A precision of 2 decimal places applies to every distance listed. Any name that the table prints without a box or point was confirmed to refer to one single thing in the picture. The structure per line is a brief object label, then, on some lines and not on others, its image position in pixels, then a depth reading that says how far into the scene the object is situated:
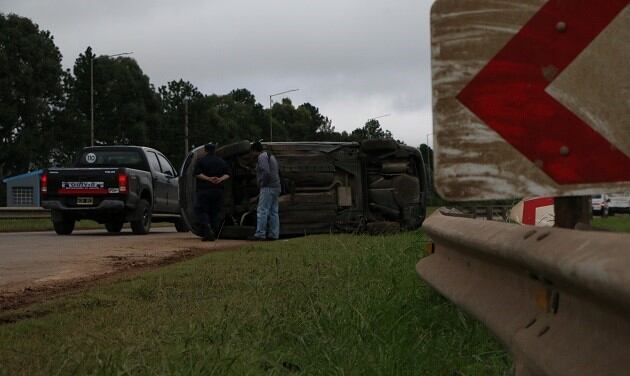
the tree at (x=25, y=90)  68.81
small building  70.94
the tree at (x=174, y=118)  91.56
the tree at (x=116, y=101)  86.75
